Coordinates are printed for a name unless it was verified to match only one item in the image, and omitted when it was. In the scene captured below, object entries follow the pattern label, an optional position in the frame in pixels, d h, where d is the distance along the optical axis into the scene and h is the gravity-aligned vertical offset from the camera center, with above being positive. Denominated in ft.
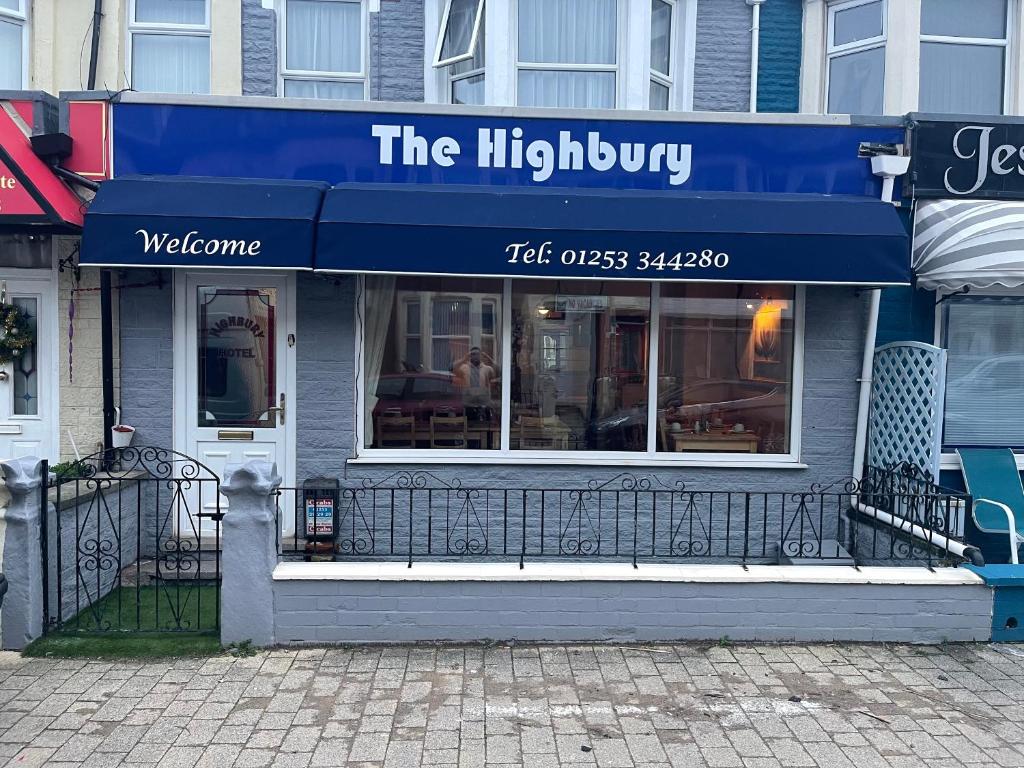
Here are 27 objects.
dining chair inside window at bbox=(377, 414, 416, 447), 24.71 -2.29
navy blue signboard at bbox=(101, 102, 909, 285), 21.58 +4.35
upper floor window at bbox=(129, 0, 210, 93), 25.99 +9.03
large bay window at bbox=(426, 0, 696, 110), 24.98 +9.02
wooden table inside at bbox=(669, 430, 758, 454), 25.07 -2.47
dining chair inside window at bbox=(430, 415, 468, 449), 24.82 -2.30
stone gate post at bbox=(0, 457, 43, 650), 17.35 -4.46
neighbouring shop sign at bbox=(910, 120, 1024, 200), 24.09 +5.77
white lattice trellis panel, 22.34 -1.22
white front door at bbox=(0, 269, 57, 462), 23.95 -1.03
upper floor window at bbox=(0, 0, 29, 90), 25.23 +8.90
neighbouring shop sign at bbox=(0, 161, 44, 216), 21.65 +3.76
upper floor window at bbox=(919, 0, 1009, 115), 26.45 +9.50
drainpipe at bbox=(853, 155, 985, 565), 23.82 +0.70
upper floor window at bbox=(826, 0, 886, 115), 26.35 +9.51
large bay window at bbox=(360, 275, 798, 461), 24.75 -0.37
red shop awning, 21.63 +3.99
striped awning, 23.20 +3.28
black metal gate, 18.37 -5.05
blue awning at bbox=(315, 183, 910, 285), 21.57 +2.96
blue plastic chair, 24.06 -3.81
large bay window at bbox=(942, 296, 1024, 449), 26.00 -0.29
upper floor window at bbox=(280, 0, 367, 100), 26.25 +9.40
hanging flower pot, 23.34 -2.41
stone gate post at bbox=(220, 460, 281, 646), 17.42 -4.03
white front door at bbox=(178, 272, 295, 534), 24.14 -0.58
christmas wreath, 23.57 +0.32
